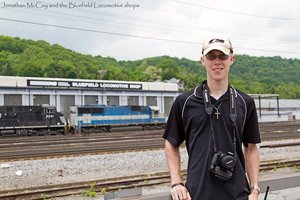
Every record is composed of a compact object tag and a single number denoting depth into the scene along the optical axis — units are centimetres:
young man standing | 278
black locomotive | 4062
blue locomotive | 4597
